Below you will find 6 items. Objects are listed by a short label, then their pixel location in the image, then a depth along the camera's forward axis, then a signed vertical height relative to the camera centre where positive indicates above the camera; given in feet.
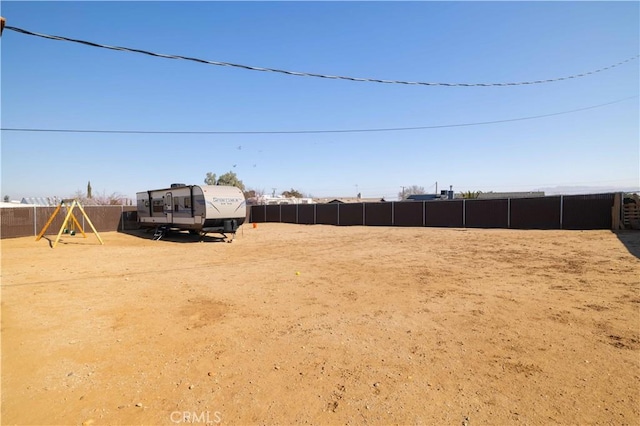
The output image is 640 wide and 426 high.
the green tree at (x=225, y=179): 207.65 +15.25
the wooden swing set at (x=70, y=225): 52.70 -4.15
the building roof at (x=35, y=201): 98.77 +1.00
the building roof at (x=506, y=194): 133.86 +3.70
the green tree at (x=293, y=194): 245.04 +7.38
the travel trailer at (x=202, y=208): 52.16 -0.70
